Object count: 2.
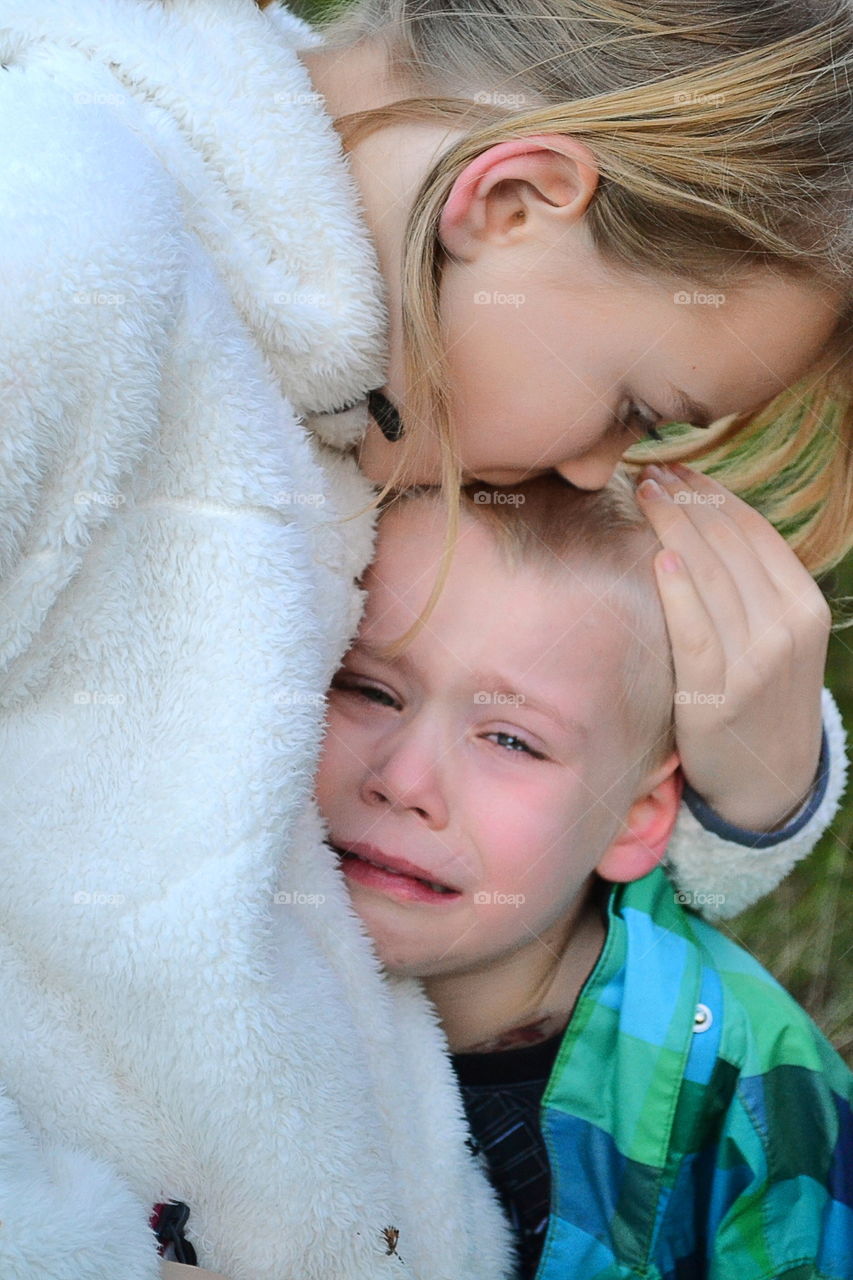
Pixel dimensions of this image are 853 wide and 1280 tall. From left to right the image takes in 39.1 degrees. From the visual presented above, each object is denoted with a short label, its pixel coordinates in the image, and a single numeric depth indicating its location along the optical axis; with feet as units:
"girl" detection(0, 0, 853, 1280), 2.51
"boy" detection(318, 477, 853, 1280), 3.25
